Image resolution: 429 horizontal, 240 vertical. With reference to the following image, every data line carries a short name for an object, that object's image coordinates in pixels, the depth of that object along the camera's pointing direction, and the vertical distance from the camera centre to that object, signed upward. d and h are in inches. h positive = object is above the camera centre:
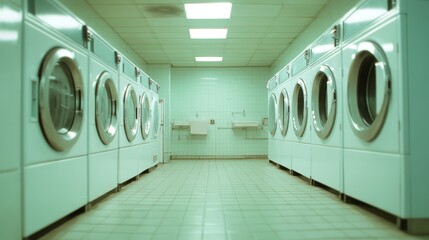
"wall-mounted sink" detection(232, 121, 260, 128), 355.3 +0.8
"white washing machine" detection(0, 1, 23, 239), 71.9 +1.8
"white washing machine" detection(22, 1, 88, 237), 82.0 +2.3
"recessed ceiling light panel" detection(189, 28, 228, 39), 246.2 +77.0
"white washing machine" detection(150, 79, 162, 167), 256.4 +2.9
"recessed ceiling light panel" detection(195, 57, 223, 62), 337.9 +73.8
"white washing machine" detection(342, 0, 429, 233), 88.8 +2.1
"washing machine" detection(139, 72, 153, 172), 216.8 +0.1
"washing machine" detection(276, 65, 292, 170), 223.9 +4.0
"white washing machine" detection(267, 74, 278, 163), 267.7 +5.1
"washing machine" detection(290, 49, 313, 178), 178.2 +5.8
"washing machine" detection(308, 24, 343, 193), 135.0 +7.1
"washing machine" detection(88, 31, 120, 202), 125.3 +3.0
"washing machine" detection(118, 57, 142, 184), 167.8 +1.8
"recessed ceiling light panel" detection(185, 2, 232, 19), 199.0 +78.0
